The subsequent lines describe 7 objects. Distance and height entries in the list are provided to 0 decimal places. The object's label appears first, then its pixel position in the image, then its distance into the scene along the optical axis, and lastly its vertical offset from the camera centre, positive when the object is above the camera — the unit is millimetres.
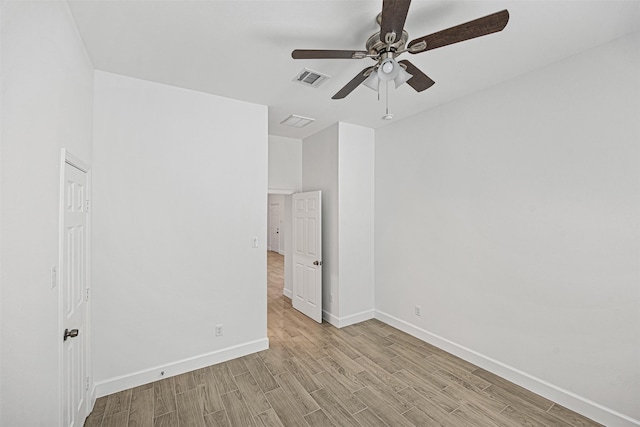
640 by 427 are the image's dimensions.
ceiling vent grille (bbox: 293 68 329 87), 2633 +1321
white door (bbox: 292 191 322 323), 4258 -599
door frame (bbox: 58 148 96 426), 1597 -310
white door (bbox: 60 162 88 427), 1739 -536
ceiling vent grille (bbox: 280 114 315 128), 3862 +1324
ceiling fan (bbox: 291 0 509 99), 1469 +1013
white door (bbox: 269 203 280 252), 11495 -454
